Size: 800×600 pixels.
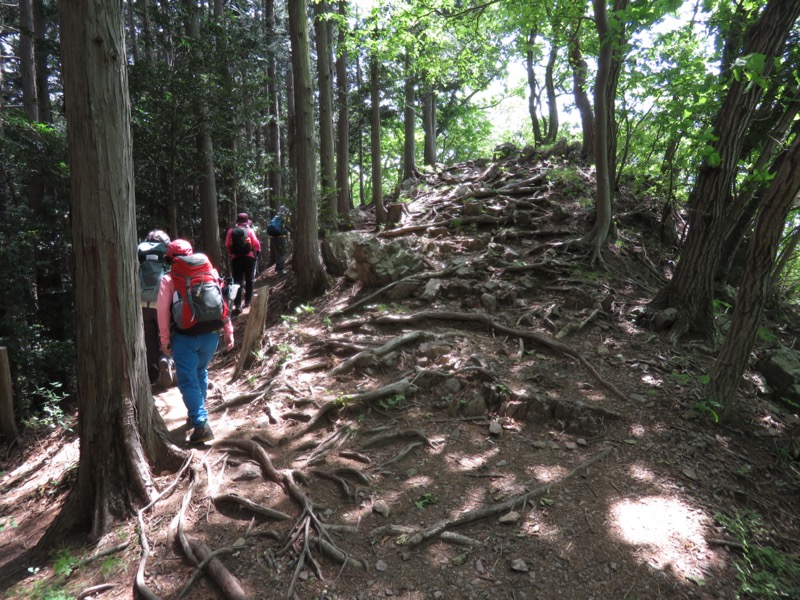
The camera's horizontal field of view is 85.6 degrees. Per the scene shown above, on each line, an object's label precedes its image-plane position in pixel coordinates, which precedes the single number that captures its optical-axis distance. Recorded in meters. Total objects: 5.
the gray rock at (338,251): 9.52
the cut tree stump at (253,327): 6.44
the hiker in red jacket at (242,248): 8.99
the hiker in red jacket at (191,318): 4.18
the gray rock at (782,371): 5.15
